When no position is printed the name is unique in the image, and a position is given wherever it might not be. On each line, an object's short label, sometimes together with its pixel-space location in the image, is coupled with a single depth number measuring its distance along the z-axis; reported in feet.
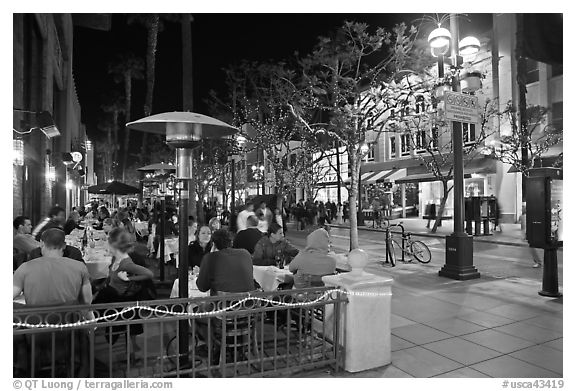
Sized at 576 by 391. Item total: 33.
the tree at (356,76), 43.24
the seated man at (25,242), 24.67
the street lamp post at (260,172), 104.51
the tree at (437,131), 43.91
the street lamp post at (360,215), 88.89
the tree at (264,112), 77.05
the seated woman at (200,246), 24.86
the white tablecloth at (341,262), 29.22
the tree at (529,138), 67.21
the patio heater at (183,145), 15.07
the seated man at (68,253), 21.50
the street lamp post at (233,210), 61.87
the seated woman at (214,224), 30.86
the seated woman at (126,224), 37.76
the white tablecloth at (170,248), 36.09
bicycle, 39.73
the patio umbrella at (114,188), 46.34
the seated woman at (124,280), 17.20
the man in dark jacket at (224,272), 16.44
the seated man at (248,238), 28.63
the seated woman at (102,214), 57.62
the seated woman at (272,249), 25.98
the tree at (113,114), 179.83
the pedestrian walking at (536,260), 35.66
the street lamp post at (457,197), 30.99
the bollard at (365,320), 15.40
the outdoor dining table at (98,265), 24.77
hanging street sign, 27.94
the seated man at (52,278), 13.93
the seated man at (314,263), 20.31
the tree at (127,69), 137.18
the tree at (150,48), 82.89
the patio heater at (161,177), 32.01
